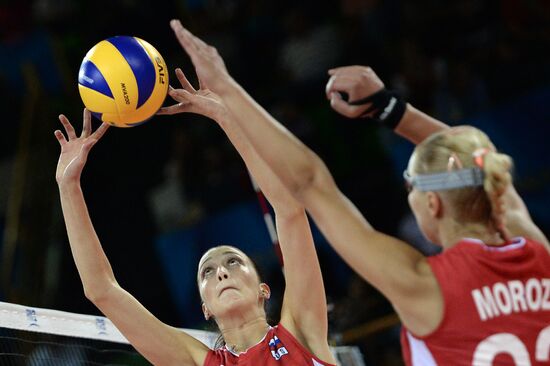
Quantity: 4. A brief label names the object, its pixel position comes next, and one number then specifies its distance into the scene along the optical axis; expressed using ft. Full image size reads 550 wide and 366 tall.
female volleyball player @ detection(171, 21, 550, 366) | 16.25
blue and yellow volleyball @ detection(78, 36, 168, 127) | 27.14
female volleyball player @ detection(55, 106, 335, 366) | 24.75
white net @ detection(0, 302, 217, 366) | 28.09
